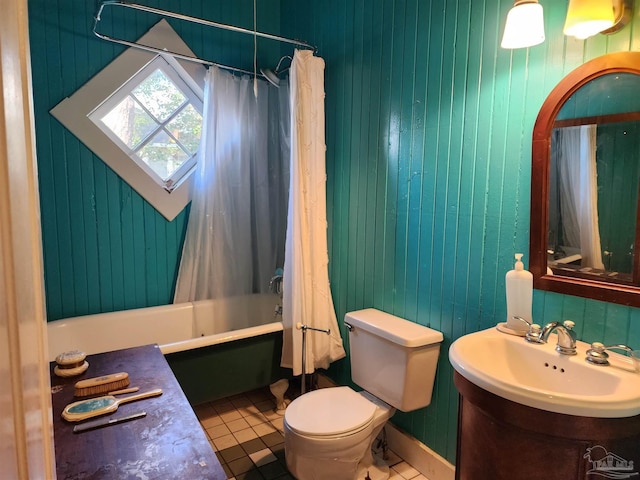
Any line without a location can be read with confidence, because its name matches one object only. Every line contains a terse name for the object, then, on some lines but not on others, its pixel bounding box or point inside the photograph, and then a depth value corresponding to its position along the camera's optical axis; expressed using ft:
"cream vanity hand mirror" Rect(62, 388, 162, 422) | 4.41
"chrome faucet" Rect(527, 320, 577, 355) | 4.83
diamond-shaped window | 9.92
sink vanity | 3.89
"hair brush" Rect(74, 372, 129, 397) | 4.89
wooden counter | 3.62
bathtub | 8.05
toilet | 6.23
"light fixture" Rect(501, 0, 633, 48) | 4.58
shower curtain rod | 7.82
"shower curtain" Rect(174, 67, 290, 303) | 9.96
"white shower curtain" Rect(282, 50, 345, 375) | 8.54
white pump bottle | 5.47
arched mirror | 4.75
